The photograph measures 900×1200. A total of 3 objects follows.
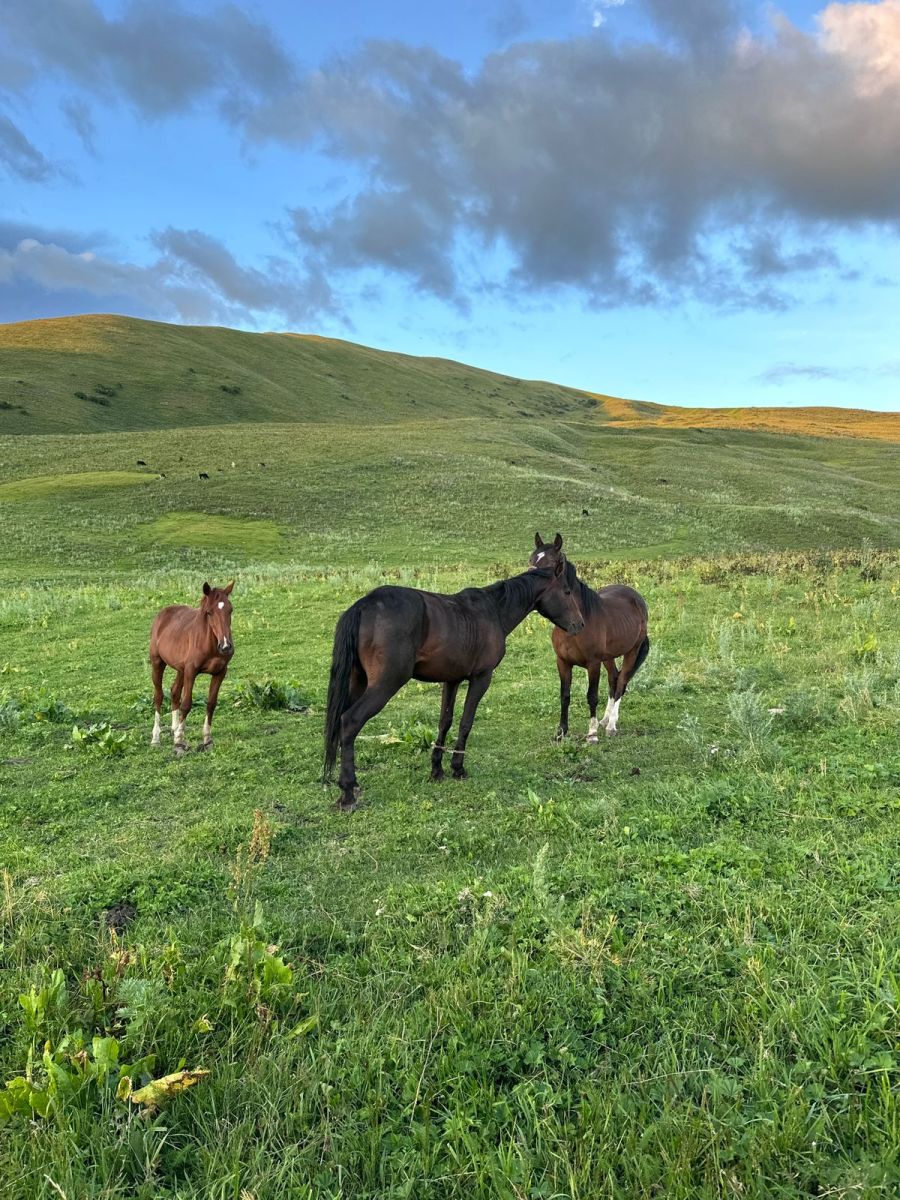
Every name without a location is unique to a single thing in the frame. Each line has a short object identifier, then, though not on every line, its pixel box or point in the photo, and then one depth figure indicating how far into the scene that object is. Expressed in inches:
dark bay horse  287.9
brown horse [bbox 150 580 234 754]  349.7
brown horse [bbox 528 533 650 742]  371.2
